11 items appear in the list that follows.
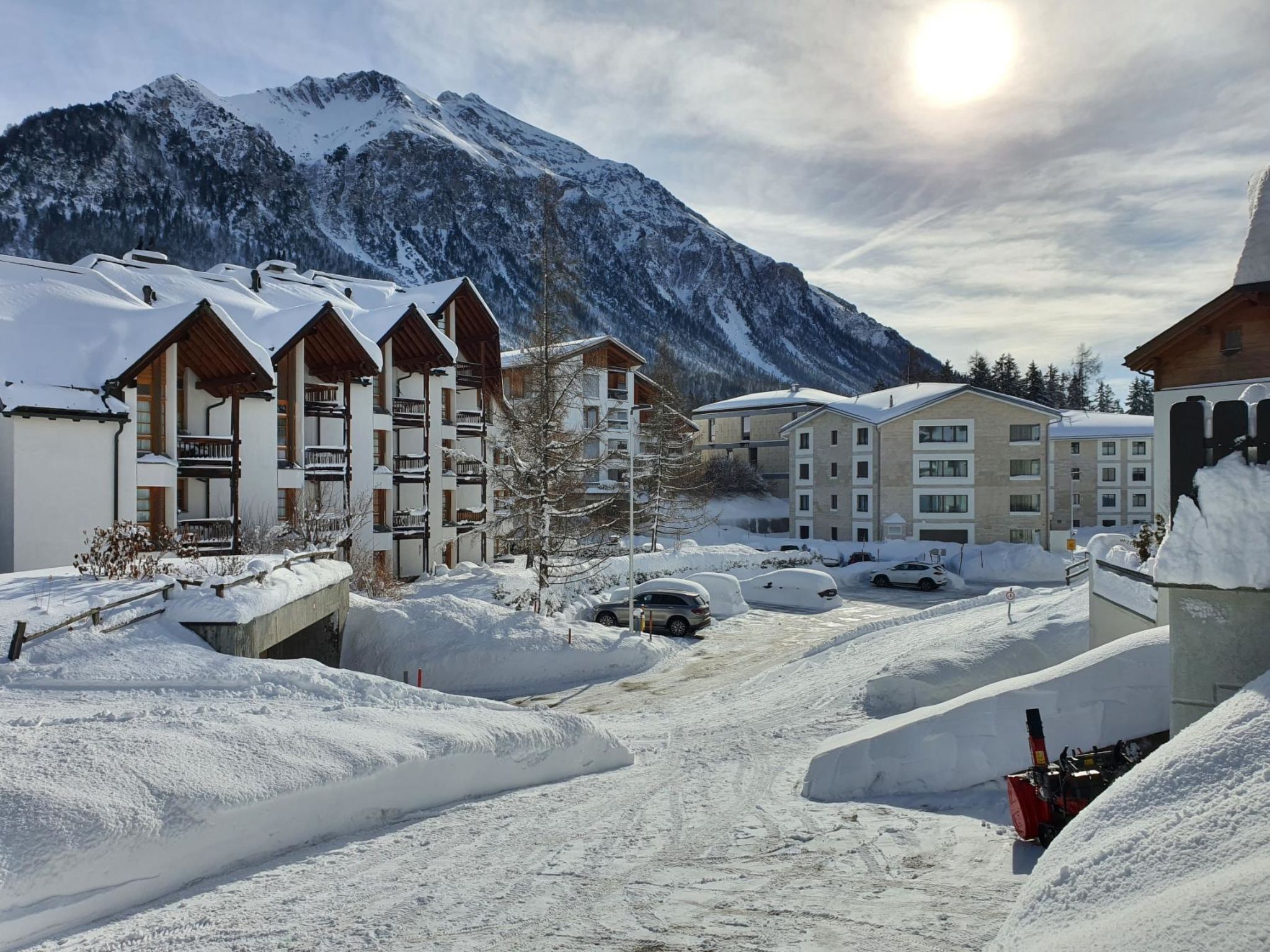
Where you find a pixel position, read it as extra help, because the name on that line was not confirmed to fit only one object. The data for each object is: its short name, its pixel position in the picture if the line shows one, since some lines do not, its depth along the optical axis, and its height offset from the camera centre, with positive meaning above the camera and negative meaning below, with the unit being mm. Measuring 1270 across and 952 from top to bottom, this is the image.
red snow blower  7703 -2968
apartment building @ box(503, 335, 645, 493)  54531 +5565
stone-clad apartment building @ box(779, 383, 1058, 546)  51719 +253
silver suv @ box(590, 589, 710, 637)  28062 -4641
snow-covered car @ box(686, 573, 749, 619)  32906 -4860
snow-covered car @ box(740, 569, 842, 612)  35438 -5077
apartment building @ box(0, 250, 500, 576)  20922 +2269
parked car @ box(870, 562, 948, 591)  41719 -5200
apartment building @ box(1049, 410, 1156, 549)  61531 +148
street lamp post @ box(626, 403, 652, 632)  26266 -2127
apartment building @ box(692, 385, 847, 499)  74188 +4222
